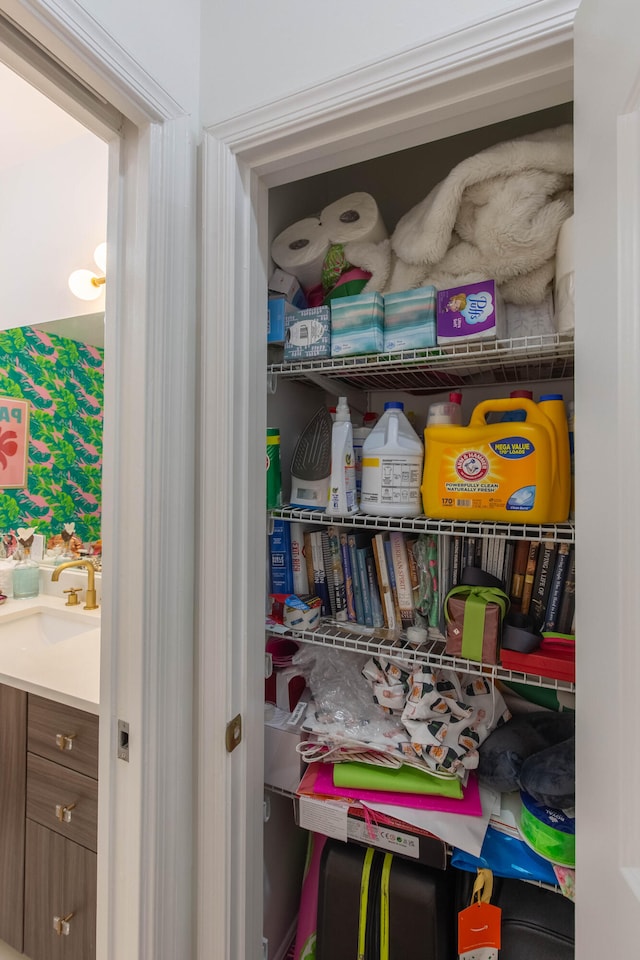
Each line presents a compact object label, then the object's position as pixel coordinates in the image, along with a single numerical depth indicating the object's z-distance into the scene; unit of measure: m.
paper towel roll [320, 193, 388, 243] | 1.06
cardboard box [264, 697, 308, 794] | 1.08
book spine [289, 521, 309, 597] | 1.18
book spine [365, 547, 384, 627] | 1.11
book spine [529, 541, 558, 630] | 0.95
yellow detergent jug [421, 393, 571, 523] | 0.86
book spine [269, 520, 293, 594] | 1.16
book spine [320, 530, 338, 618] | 1.17
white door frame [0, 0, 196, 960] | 0.78
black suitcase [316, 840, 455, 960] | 0.96
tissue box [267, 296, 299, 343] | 1.07
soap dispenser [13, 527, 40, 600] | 1.79
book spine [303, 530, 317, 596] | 1.19
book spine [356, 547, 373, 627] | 1.12
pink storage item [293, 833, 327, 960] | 1.12
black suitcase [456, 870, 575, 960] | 0.91
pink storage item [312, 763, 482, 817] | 0.94
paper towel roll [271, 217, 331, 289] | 1.10
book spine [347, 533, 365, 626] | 1.13
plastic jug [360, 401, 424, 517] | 0.98
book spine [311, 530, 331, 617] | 1.17
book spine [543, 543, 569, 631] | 0.92
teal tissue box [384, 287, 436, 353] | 0.94
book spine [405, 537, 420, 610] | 1.08
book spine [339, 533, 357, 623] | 1.14
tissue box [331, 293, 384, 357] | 0.98
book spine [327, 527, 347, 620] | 1.16
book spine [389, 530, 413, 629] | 1.07
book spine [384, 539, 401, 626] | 1.09
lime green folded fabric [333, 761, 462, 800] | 0.95
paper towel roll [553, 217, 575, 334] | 0.79
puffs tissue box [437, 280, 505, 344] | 0.88
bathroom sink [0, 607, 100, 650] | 1.62
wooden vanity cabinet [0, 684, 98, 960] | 1.15
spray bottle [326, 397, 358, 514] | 1.03
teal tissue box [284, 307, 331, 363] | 1.03
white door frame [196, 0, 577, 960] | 0.78
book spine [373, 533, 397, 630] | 1.09
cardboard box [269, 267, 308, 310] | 1.12
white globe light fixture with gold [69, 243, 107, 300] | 1.62
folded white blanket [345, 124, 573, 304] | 0.86
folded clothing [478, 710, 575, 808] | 0.88
